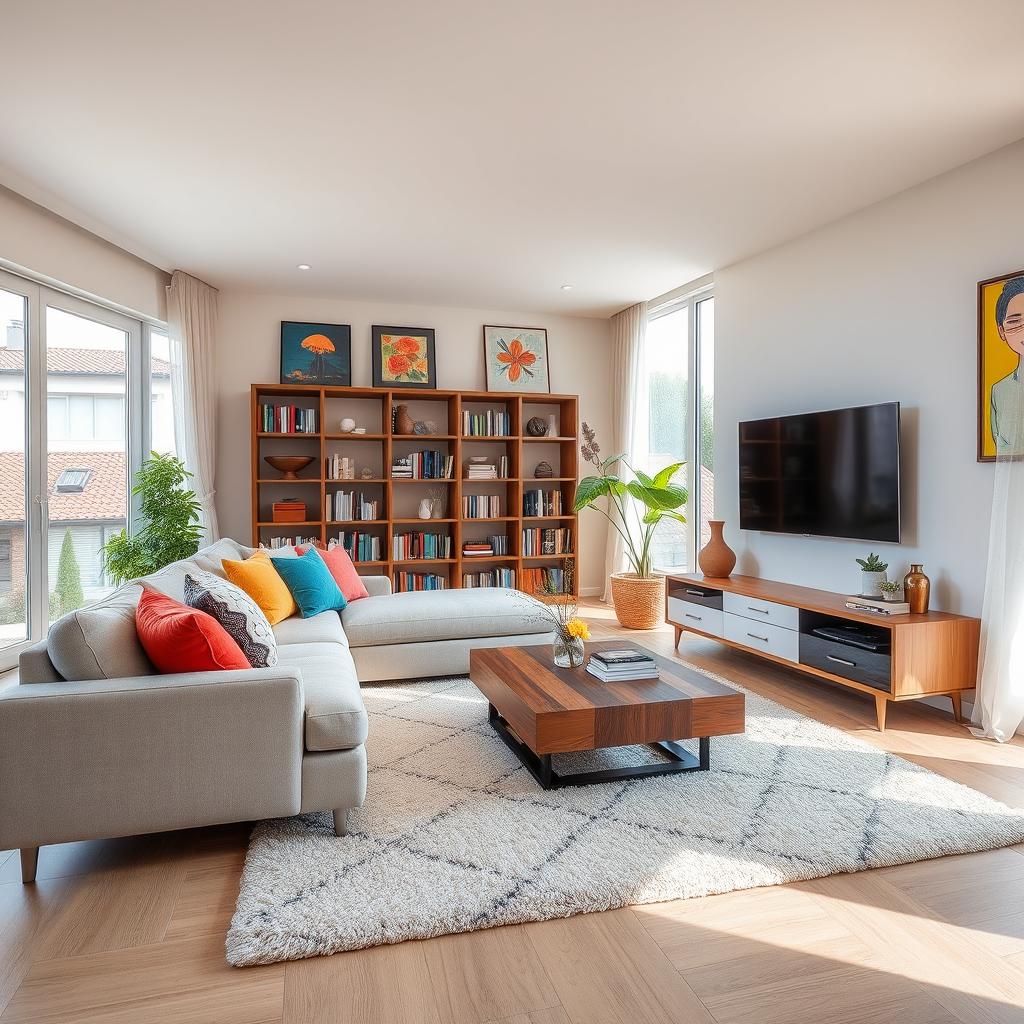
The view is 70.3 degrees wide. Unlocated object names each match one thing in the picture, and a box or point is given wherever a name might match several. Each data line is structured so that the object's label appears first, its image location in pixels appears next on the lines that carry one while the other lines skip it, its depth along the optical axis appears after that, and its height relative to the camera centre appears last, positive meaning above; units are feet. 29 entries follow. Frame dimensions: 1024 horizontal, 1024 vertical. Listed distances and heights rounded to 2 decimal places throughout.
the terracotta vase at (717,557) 15.76 -1.18
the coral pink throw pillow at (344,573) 13.82 -1.37
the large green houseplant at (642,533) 17.71 -0.74
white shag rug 6.08 -3.37
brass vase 11.25 -1.35
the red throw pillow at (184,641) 7.02 -1.37
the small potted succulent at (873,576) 12.05 -1.22
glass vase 9.82 -2.04
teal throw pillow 12.24 -1.41
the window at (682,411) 18.86 +2.49
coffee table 8.03 -2.41
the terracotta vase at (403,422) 20.16 +2.22
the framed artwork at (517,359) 21.58 +4.30
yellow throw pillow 11.25 -1.31
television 12.47 +0.55
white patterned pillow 8.00 -1.29
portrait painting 10.46 +2.13
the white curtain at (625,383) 20.88 +3.49
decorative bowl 18.98 +1.02
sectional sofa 6.35 -2.21
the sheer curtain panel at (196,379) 17.90 +3.10
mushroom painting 19.90 +4.09
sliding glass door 13.66 +1.25
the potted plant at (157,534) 15.31 -0.70
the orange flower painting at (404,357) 20.62 +4.14
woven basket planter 18.04 -2.46
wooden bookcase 19.54 +1.05
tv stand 10.53 -2.22
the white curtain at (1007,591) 10.12 -1.24
